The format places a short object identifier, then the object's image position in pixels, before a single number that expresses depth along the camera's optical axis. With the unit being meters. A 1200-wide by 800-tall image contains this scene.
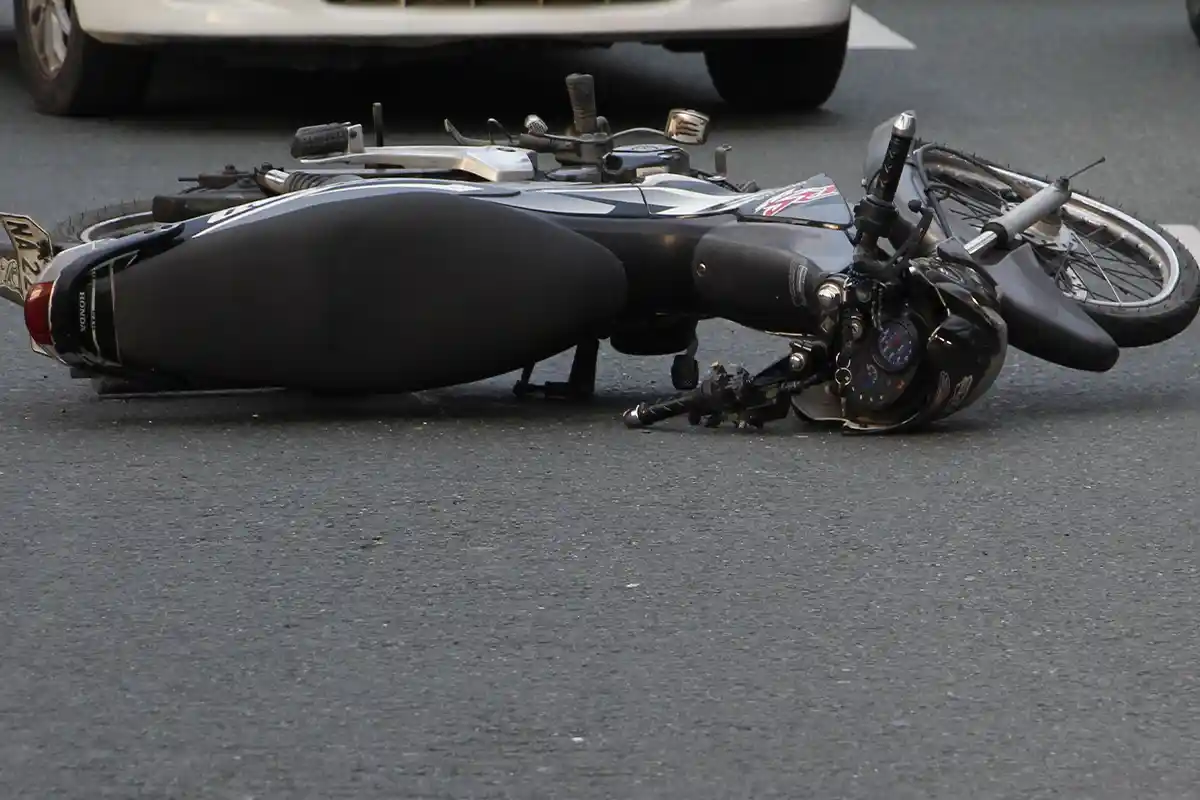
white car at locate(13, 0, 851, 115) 15.12
